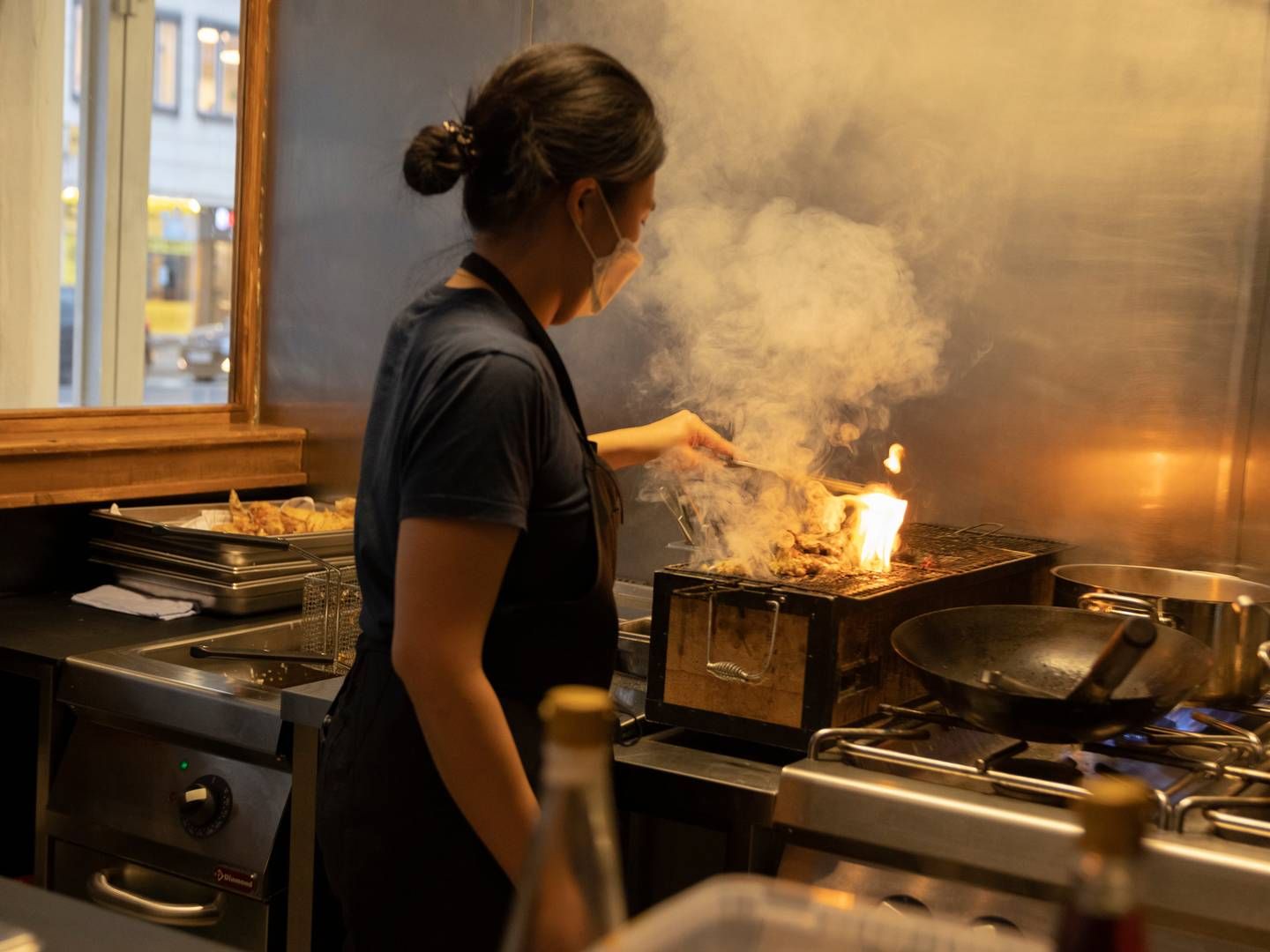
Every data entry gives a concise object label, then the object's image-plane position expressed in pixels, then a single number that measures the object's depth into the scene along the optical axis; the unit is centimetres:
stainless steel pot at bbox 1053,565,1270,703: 186
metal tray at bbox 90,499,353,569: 273
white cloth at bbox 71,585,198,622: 272
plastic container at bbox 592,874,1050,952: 57
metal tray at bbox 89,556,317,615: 272
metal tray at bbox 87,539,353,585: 272
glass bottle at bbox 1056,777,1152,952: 48
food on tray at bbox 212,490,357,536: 282
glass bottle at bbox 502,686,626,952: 54
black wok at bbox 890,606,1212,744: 158
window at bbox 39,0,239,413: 310
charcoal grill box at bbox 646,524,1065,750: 174
